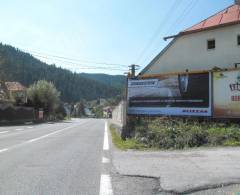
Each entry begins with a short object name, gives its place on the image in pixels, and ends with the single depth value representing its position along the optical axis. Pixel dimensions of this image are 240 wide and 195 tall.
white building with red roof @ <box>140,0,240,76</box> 14.05
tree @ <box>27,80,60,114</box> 36.47
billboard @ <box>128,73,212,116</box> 9.18
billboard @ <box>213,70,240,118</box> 8.74
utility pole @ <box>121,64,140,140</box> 9.84
